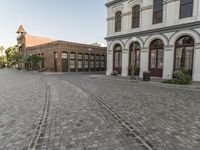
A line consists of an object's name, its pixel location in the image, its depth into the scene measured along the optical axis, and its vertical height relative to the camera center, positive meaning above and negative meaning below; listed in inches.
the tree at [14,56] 1689.2 +110.8
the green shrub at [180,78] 452.4 -37.7
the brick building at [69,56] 1171.9 +71.3
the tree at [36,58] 1253.7 +50.5
